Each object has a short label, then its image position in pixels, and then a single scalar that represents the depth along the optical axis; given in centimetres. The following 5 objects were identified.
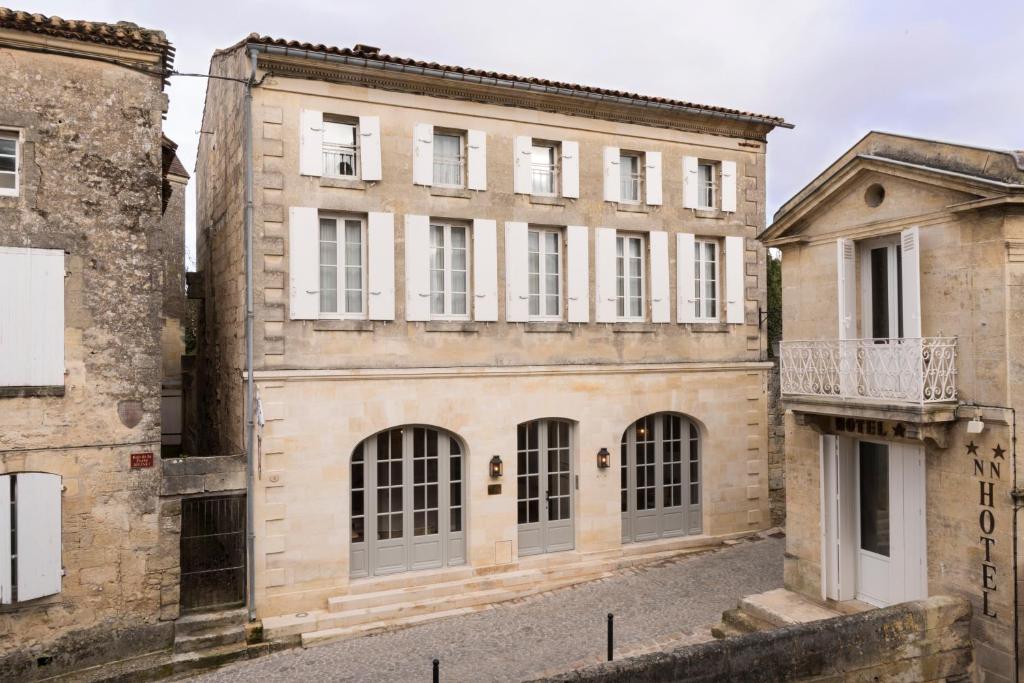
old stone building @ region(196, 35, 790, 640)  1080
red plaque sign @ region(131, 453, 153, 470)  976
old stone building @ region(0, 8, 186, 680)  905
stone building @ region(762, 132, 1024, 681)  734
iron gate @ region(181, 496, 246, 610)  1026
